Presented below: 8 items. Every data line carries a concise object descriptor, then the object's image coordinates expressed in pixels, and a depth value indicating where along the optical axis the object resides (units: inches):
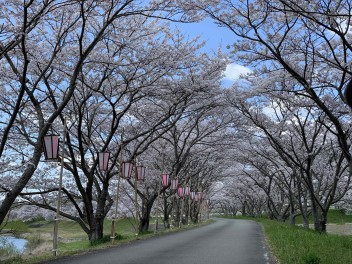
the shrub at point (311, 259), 257.5
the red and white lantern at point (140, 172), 634.8
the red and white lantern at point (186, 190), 1031.0
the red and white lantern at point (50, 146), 380.8
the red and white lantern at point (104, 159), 529.0
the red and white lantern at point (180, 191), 986.4
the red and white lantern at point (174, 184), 860.6
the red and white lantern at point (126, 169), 556.0
